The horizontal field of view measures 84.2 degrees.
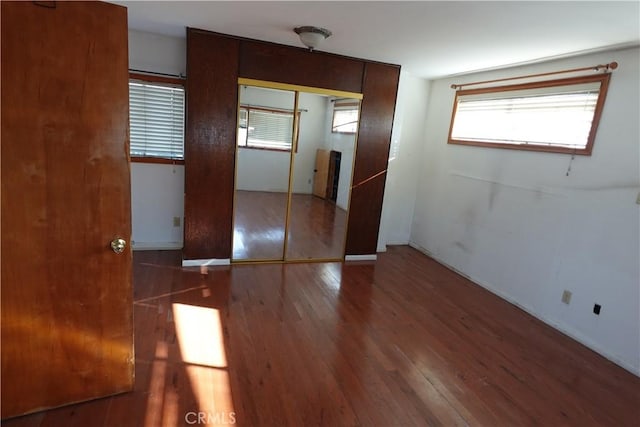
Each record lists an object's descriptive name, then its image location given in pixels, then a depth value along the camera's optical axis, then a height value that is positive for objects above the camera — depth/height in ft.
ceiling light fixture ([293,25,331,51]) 9.36 +2.82
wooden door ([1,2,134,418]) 4.69 -1.20
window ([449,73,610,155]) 9.63 +1.51
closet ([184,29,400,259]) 11.02 +1.12
